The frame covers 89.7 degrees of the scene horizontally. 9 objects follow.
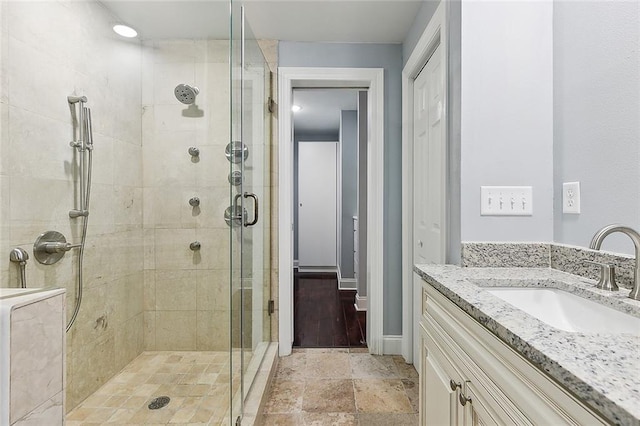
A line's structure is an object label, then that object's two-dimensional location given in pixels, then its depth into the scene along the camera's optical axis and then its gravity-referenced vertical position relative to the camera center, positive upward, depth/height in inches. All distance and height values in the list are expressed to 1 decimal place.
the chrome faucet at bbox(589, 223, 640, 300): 31.9 -3.1
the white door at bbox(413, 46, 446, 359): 69.7 +10.3
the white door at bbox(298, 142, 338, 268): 212.8 +4.5
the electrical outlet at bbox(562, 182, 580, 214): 46.9 +2.0
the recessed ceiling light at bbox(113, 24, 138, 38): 60.4 +34.7
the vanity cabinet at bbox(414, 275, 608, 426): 20.9 -14.9
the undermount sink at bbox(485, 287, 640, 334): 32.0 -11.5
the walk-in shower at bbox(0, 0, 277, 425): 46.6 +2.9
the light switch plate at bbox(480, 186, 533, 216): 52.7 +1.7
